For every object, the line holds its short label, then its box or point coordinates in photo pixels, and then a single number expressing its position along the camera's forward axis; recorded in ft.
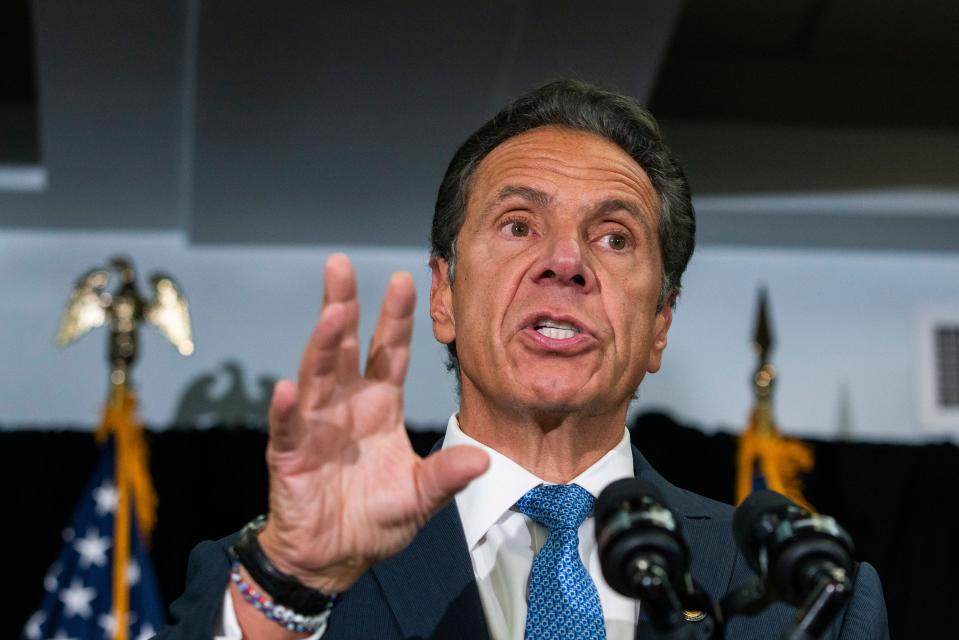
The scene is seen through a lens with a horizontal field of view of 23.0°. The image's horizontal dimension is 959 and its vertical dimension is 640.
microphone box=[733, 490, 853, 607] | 3.87
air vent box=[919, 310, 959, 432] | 9.64
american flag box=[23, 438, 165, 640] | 7.45
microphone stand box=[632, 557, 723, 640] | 3.84
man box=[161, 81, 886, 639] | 4.11
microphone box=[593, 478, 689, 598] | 3.86
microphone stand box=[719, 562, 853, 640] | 3.83
